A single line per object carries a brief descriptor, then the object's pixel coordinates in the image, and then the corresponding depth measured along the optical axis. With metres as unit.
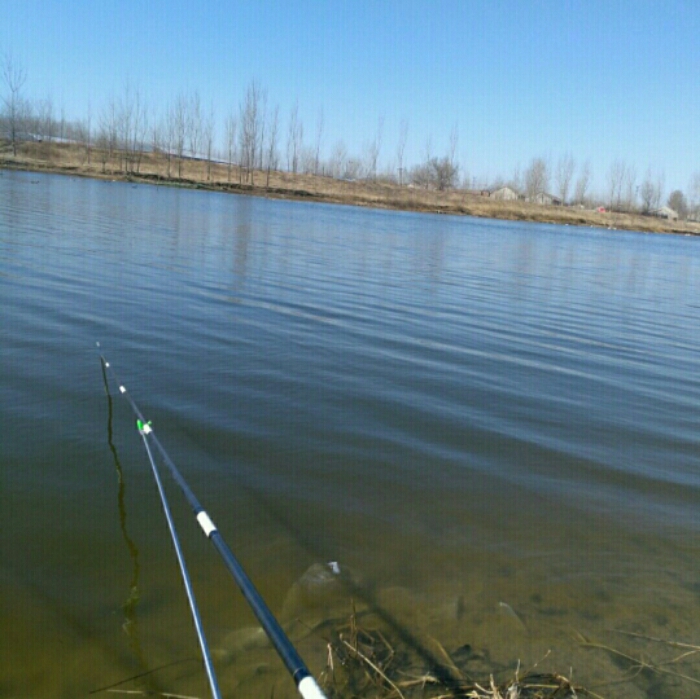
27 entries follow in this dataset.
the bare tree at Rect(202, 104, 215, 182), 93.07
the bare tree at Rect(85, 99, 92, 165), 97.14
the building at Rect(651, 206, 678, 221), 116.50
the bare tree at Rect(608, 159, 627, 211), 123.56
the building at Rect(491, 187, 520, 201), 119.44
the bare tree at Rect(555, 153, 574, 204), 123.06
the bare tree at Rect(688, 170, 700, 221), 130.50
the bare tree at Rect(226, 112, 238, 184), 93.06
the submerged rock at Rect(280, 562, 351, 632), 3.70
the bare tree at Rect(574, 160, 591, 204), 124.50
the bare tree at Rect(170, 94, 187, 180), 88.04
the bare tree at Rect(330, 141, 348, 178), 130.95
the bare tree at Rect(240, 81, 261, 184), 90.12
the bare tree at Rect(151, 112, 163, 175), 93.88
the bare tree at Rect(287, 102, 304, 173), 108.06
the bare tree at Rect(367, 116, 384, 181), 117.30
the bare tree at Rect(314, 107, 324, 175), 118.38
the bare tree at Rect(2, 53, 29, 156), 73.50
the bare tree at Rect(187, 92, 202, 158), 95.44
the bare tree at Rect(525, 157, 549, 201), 118.38
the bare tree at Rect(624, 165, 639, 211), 122.98
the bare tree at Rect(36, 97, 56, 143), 93.01
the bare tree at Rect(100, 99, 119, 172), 85.29
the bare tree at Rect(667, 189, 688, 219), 132.00
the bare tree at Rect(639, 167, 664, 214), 123.52
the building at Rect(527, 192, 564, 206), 118.44
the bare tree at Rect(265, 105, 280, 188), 93.31
